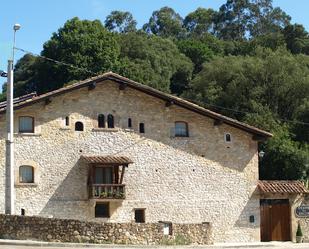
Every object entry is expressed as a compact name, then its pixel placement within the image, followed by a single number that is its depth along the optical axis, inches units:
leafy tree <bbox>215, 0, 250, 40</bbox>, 4399.6
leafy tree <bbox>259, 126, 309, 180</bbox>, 1845.5
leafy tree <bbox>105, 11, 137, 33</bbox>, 4264.3
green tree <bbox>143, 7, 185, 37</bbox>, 4603.8
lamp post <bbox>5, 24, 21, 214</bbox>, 1127.6
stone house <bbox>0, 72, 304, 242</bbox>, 1362.0
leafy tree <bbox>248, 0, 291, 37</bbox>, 4222.4
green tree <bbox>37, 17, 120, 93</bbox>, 2832.2
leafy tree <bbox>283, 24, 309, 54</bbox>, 3437.5
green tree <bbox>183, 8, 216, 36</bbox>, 4670.3
